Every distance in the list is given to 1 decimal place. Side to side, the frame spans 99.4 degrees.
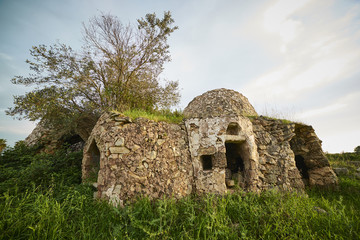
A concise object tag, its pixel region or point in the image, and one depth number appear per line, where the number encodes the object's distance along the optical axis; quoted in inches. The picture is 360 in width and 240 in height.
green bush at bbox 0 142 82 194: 175.8
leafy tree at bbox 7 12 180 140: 239.9
